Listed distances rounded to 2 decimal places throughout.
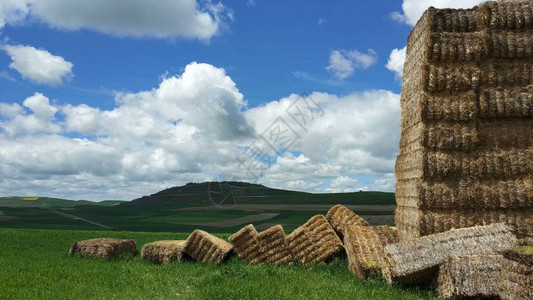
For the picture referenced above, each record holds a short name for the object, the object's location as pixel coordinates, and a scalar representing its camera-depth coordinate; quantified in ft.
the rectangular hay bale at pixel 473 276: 24.89
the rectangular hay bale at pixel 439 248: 27.32
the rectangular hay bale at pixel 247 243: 40.65
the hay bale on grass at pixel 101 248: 45.24
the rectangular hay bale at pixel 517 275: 21.61
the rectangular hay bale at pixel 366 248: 31.22
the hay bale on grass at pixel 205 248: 41.42
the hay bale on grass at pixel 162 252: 43.16
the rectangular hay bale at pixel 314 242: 38.81
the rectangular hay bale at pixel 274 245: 39.81
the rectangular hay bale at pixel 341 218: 43.06
